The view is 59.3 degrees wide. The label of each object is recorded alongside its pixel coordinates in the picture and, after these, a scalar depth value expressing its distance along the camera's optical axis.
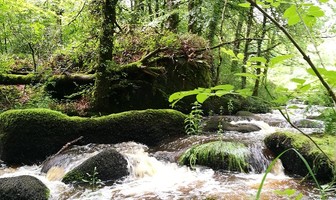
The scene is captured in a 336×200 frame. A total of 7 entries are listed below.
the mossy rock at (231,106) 10.67
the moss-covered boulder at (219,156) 5.50
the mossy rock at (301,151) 4.88
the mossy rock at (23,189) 3.87
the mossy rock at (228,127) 7.93
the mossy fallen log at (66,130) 6.04
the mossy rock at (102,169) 4.86
